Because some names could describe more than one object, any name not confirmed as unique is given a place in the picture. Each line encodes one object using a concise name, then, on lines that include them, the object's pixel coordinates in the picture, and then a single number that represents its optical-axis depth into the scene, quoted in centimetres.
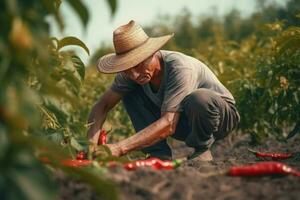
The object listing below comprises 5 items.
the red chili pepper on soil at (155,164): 329
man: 445
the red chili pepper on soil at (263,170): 308
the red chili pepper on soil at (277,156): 472
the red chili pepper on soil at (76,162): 350
